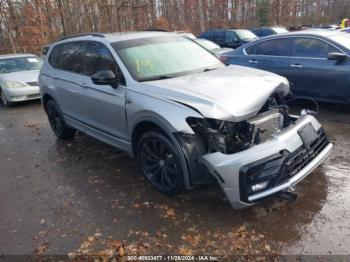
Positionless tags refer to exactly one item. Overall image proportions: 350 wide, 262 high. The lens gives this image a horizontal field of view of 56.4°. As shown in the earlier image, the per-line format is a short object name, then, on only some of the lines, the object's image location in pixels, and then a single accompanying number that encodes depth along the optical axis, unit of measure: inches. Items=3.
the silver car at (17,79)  370.0
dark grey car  227.6
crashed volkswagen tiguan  118.8
